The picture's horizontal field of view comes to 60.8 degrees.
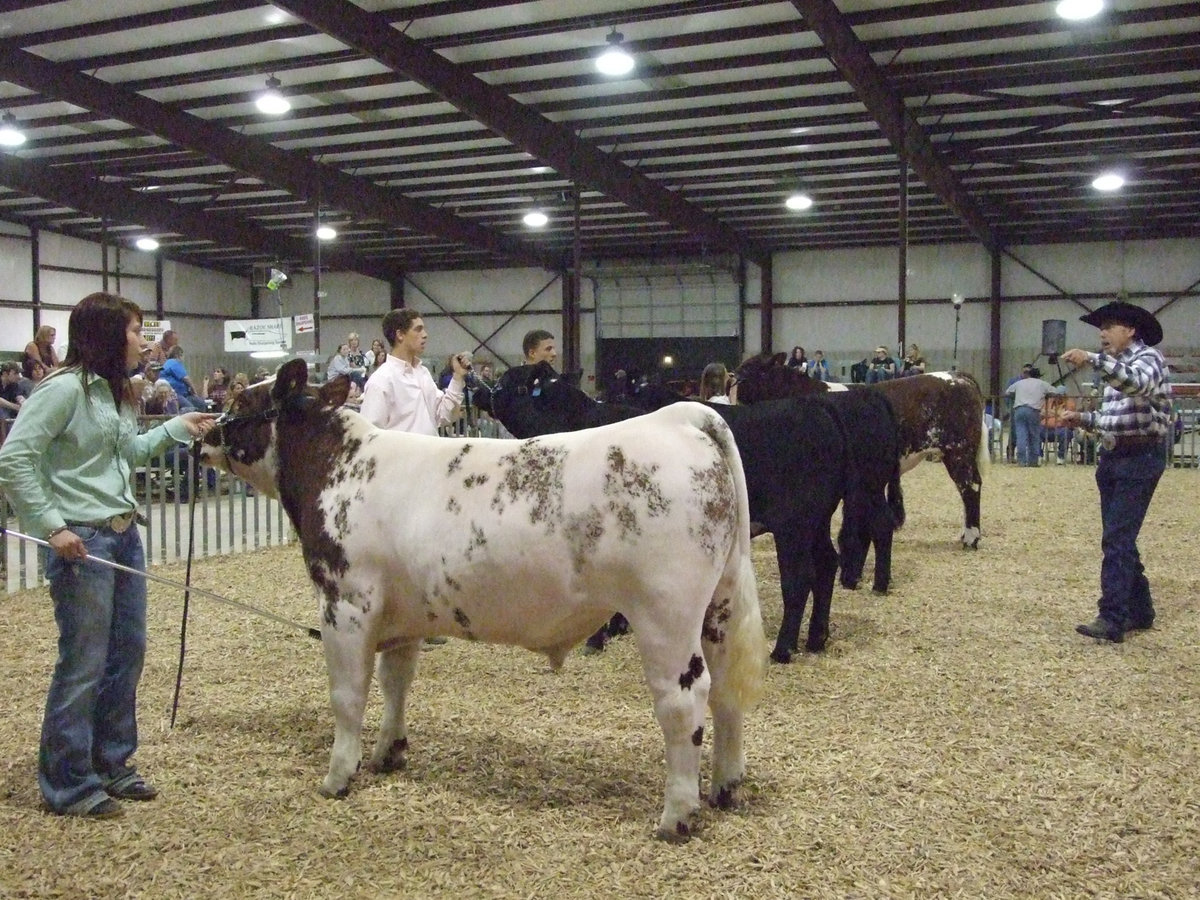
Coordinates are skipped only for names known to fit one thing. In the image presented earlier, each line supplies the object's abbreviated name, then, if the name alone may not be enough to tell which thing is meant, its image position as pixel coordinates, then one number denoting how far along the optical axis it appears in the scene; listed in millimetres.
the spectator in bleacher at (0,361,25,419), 11392
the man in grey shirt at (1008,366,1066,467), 16812
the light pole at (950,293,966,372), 19984
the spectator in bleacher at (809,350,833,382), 20141
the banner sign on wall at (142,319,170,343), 14497
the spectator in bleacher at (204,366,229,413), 16517
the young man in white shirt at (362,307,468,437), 5387
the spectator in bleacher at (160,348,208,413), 12177
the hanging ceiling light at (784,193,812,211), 19984
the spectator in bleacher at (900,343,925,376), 14980
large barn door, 25938
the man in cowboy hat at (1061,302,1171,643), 5383
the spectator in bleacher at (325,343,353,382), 16469
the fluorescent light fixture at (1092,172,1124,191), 18078
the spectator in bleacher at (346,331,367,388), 16016
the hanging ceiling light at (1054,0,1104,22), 10938
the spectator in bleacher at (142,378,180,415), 11297
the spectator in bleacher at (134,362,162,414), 11086
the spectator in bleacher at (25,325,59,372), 10453
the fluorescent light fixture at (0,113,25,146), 15527
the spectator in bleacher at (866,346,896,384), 16294
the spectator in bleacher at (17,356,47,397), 10695
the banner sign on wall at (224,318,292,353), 16797
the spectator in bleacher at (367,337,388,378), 13305
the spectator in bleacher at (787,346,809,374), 19419
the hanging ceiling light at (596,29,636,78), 12259
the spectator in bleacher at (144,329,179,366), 12278
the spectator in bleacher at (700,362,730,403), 9062
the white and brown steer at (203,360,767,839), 3174
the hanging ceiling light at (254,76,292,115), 13825
